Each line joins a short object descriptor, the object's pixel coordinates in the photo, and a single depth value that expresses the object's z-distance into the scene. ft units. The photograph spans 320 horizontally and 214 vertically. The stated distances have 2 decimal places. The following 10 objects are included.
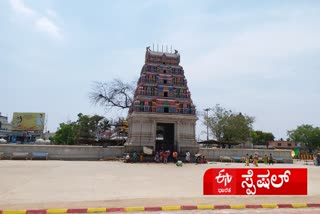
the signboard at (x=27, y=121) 224.33
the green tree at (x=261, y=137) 308.48
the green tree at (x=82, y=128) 212.52
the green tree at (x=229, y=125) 190.29
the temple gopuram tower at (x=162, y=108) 115.14
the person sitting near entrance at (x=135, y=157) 107.65
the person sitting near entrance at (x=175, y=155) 108.82
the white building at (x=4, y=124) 300.81
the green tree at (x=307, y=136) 268.62
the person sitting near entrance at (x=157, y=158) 108.27
